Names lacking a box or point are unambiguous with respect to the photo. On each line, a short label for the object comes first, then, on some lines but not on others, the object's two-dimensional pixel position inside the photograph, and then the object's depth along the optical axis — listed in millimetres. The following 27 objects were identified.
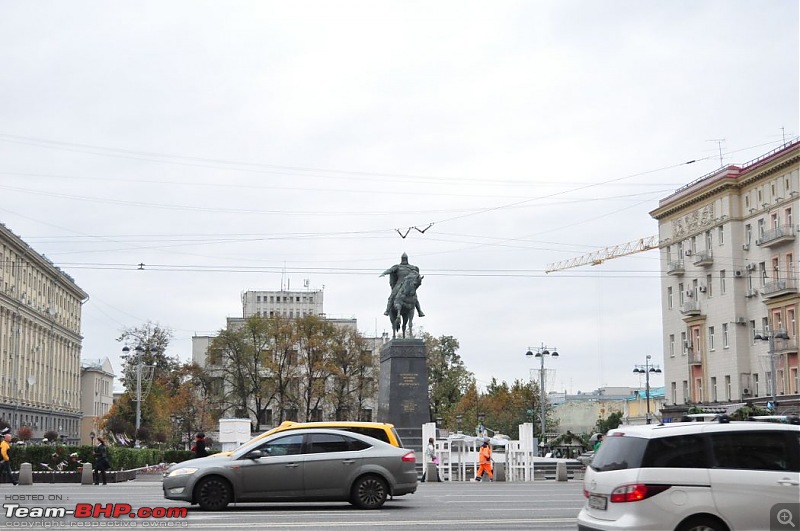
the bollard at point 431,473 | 36156
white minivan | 11719
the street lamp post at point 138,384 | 58875
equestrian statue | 46062
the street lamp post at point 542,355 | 69500
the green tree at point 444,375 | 96750
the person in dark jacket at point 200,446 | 29705
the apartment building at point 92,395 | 130500
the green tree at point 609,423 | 93862
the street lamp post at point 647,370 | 73062
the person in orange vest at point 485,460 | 36188
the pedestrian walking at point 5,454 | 31406
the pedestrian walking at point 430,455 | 37984
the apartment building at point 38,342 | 88188
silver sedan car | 20203
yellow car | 23297
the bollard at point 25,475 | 34500
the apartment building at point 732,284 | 65062
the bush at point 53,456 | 39812
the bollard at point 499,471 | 36719
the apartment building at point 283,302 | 154000
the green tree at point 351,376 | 87562
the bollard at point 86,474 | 34844
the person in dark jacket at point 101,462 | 34875
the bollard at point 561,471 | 36156
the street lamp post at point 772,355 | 57084
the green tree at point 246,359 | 87562
